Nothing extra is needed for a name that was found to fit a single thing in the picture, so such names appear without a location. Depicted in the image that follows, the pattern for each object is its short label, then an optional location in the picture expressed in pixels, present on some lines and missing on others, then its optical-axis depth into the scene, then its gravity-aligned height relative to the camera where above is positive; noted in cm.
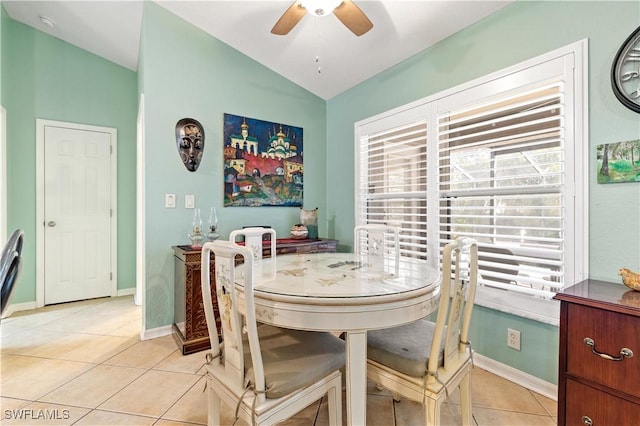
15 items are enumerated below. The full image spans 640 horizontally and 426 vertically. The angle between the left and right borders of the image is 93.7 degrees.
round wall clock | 155 +73
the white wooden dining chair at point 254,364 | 116 -67
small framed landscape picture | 157 +27
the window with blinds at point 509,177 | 180 +25
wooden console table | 247 -81
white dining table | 127 -42
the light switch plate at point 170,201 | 280 +9
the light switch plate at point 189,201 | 291 +10
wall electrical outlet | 205 -88
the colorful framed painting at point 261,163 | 317 +54
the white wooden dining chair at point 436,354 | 127 -67
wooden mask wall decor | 285 +67
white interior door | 355 -4
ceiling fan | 181 +125
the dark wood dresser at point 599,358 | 122 -63
